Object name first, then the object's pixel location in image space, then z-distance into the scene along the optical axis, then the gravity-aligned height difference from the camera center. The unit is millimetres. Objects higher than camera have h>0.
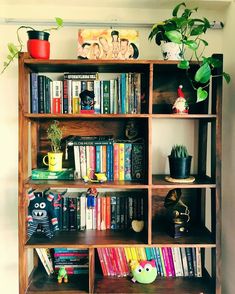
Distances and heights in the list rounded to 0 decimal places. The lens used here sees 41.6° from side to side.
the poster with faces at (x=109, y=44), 1639 +499
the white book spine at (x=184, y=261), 1821 -730
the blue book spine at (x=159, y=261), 1818 -734
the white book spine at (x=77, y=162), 1746 -138
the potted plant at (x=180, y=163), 1671 -137
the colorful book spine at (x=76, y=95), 1735 +239
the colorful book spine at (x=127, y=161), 1746 -132
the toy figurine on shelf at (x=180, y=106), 1681 +173
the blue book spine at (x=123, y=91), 1711 +258
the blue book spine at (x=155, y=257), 1819 -708
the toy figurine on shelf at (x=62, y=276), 1781 -796
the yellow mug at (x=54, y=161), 1724 -131
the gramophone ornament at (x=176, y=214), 1716 -443
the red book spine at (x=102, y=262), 1815 -737
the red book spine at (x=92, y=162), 1746 -138
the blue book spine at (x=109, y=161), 1743 -132
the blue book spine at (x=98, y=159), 1744 -123
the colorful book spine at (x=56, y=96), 1755 +236
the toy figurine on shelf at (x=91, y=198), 1816 -355
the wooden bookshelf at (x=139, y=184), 1605 -242
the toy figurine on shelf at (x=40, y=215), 1725 -432
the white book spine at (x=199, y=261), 1812 -727
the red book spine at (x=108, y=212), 1835 -442
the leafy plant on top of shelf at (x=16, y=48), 1691 +528
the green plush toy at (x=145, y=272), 1749 -763
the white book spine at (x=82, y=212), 1831 -442
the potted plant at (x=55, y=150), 1728 -74
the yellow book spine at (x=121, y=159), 1745 -120
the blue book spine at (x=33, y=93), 1699 +244
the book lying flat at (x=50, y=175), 1716 -208
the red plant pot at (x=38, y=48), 1595 +462
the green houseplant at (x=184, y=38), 1524 +506
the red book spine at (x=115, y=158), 1743 -115
